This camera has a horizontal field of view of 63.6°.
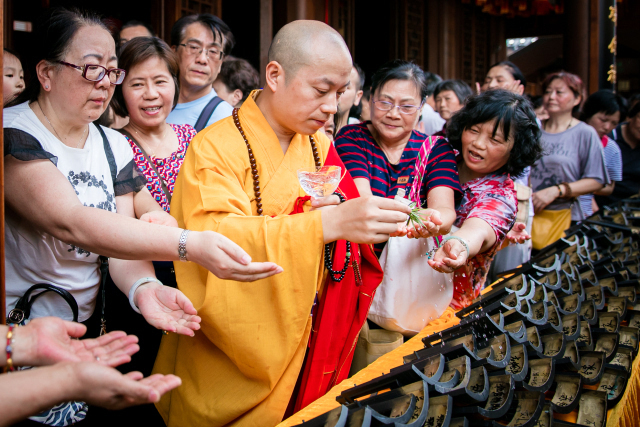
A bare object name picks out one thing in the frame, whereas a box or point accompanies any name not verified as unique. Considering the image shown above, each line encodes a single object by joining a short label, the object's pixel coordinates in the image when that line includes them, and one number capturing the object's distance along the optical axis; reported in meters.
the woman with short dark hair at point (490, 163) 2.39
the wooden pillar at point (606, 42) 7.20
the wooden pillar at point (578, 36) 7.26
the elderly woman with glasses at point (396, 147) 2.38
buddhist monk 1.55
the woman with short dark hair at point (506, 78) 4.12
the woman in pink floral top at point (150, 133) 2.27
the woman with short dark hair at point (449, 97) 4.98
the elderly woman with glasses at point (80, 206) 1.49
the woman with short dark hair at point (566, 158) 4.00
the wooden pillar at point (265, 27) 5.63
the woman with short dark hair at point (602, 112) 5.58
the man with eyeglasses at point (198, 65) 3.04
